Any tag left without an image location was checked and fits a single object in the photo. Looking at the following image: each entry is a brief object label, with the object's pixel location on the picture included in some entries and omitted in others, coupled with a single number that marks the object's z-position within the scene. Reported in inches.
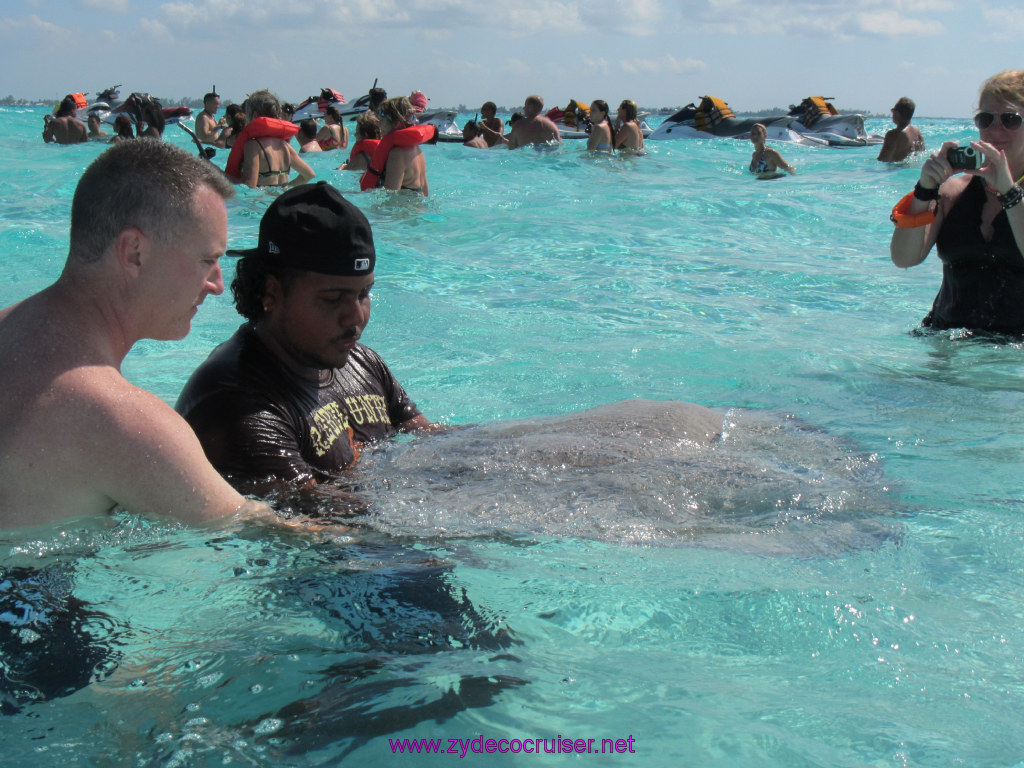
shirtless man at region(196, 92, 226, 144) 800.3
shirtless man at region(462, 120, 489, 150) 818.8
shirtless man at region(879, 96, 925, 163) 672.4
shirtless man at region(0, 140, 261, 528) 75.1
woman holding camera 188.4
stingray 115.5
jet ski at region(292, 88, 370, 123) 1120.2
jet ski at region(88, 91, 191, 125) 654.5
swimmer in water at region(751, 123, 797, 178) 652.1
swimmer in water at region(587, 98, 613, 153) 736.3
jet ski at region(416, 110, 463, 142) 1030.4
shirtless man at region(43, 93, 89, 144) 791.1
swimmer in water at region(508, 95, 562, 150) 777.6
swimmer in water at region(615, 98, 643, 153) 741.3
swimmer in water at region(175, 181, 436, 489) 112.4
